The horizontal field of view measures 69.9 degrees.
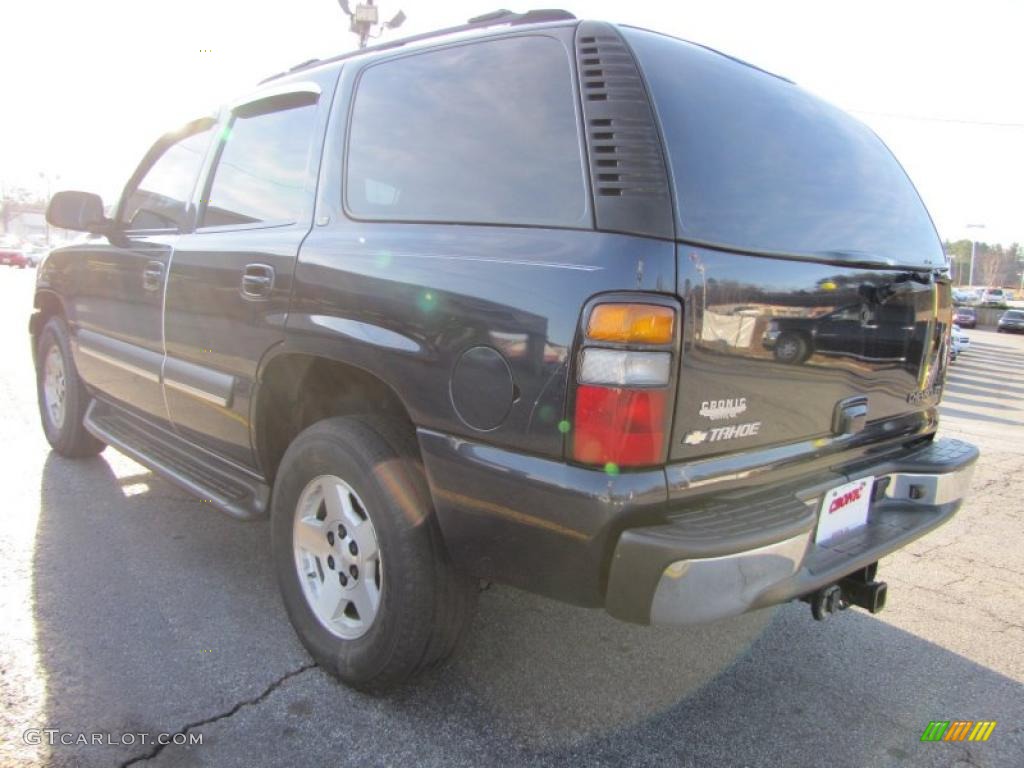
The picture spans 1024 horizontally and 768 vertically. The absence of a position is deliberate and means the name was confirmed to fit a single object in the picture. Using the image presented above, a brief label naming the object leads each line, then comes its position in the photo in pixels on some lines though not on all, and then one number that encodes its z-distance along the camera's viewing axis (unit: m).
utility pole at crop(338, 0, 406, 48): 10.98
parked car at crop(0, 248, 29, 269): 48.72
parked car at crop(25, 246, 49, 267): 50.44
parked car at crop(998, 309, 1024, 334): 43.28
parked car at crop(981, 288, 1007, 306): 54.46
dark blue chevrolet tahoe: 1.77
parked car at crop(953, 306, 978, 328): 44.06
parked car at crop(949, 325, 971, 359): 20.43
